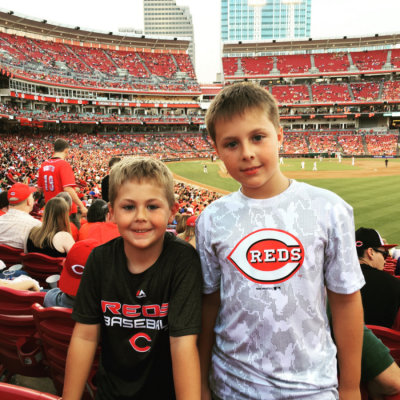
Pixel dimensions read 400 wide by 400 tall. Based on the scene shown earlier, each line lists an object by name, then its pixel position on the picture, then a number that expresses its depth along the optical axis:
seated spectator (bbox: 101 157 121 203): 4.67
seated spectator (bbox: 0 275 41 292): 3.40
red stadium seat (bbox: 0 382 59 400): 1.36
